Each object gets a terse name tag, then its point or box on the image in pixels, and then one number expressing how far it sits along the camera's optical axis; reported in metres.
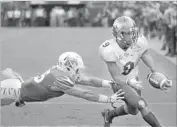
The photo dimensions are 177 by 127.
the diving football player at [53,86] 12.68
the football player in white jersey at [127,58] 14.14
